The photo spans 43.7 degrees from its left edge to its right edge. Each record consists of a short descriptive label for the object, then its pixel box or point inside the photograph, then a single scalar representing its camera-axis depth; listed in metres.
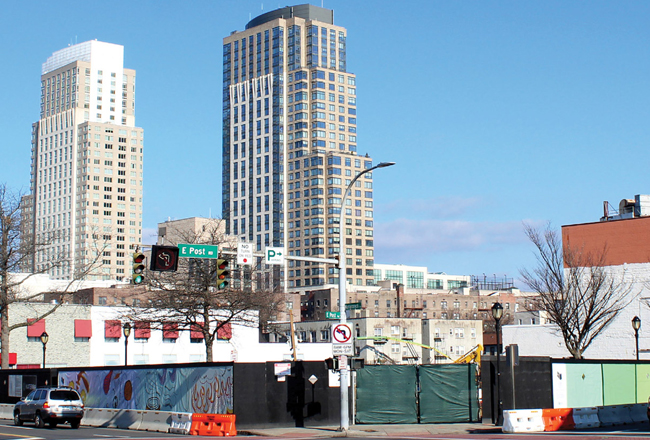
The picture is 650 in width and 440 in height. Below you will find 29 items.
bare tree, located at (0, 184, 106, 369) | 51.59
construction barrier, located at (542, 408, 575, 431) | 31.14
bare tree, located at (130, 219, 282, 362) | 58.22
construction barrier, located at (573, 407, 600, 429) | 32.42
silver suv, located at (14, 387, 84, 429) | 34.94
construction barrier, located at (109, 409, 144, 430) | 34.50
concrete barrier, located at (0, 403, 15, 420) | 43.88
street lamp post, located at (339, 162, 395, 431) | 29.64
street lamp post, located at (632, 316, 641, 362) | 42.78
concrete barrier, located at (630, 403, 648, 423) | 34.91
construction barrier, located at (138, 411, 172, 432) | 32.75
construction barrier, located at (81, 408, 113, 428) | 36.62
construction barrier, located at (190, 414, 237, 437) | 30.38
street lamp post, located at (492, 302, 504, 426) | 32.41
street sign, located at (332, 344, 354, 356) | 30.15
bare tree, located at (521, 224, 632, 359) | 49.31
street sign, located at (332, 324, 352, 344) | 30.34
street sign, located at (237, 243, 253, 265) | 30.03
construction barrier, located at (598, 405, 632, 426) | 33.50
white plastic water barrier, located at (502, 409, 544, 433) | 29.78
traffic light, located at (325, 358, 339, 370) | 30.38
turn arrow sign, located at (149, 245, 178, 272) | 29.19
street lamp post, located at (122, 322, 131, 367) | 47.09
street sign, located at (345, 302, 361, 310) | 33.26
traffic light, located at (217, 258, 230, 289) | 28.76
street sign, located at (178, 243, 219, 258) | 30.44
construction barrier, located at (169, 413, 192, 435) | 31.66
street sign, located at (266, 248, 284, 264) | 30.64
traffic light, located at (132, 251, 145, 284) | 28.10
